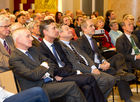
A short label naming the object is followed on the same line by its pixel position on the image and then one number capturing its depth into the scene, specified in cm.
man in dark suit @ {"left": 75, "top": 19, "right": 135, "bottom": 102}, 486
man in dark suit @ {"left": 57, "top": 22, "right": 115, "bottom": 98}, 451
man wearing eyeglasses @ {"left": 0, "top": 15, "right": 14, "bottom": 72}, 387
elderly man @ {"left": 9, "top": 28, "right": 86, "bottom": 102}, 360
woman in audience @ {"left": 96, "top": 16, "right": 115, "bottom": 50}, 663
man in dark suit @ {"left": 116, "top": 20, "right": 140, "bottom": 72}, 555
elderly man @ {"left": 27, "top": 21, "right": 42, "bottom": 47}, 527
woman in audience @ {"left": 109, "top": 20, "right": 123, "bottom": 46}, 697
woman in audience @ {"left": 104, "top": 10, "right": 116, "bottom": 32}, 910
